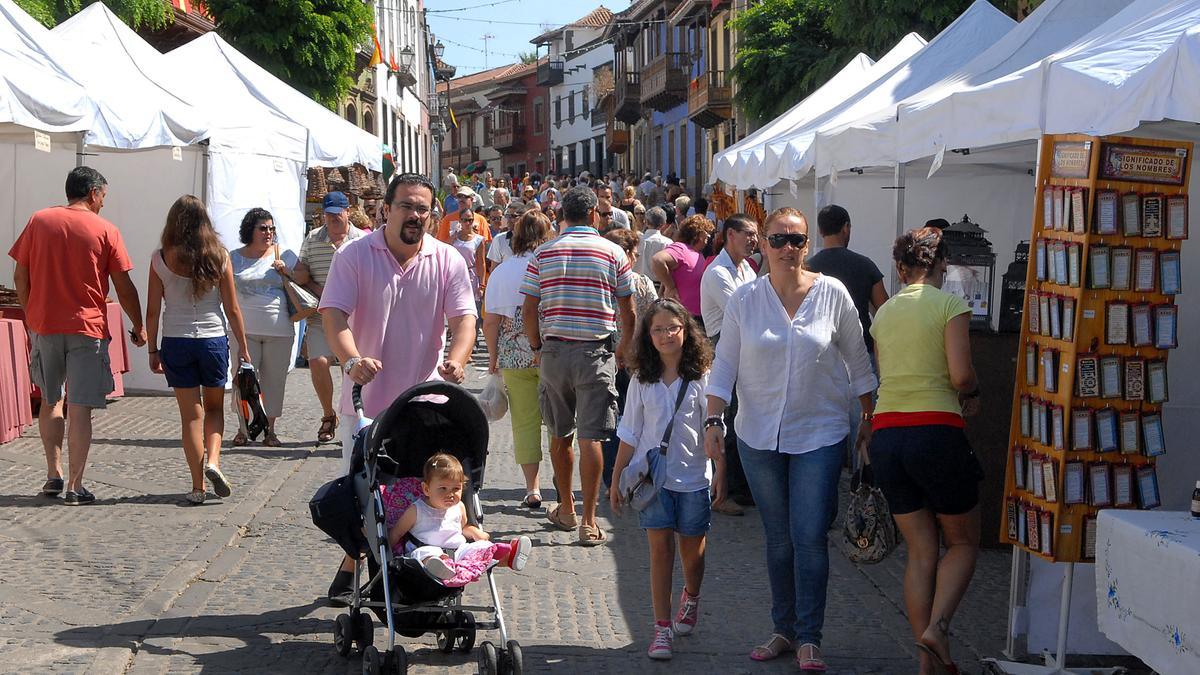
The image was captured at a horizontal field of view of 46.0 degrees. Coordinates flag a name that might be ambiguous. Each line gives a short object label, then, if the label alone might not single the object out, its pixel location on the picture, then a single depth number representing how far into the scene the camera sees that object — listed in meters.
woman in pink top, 9.73
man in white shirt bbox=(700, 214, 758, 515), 8.82
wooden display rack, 5.37
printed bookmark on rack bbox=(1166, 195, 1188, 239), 5.46
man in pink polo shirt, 5.84
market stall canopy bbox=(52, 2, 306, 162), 12.49
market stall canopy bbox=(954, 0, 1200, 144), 4.79
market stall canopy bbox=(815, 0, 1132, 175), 6.49
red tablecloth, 10.34
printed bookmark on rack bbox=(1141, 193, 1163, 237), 5.43
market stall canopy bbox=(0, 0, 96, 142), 9.05
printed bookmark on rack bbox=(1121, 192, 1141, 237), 5.41
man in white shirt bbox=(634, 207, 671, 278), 13.12
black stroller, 5.11
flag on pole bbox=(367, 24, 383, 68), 36.06
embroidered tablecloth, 4.44
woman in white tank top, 8.44
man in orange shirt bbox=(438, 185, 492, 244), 17.06
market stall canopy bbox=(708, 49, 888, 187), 13.93
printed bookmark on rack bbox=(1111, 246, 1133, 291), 5.41
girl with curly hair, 5.86
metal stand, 5.48
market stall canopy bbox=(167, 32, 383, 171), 15.05
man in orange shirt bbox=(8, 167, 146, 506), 8.28
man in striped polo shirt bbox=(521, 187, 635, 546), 7.84
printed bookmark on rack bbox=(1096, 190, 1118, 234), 5.37
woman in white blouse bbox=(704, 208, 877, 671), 5.49
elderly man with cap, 11.11
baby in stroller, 5.18
